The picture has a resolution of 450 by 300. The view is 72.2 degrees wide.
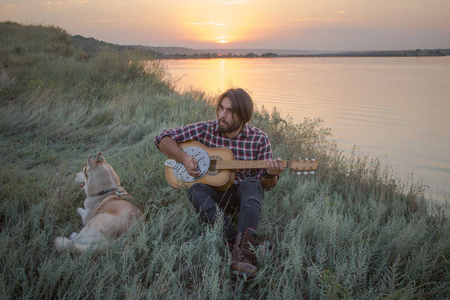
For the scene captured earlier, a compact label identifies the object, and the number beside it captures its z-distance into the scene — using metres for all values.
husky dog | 2.62
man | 2.97
